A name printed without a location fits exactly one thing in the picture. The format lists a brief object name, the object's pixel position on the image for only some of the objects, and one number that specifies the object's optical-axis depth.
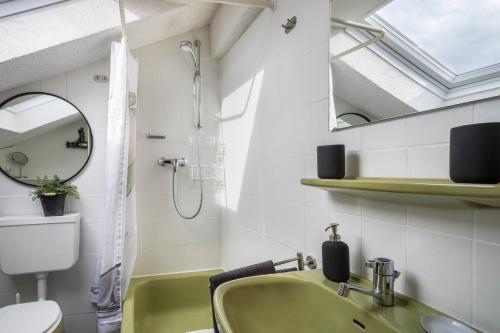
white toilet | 1.83
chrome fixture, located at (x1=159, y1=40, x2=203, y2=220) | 2.37
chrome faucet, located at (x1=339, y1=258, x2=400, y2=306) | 0.78
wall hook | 1.35
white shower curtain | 1.77
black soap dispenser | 0.93
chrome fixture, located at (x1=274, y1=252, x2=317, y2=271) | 1.16
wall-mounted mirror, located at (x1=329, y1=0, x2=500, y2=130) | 0.65
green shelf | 0.51
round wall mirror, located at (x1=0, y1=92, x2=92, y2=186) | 2.01
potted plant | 1.95
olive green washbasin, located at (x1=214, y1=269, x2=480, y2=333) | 0.69
